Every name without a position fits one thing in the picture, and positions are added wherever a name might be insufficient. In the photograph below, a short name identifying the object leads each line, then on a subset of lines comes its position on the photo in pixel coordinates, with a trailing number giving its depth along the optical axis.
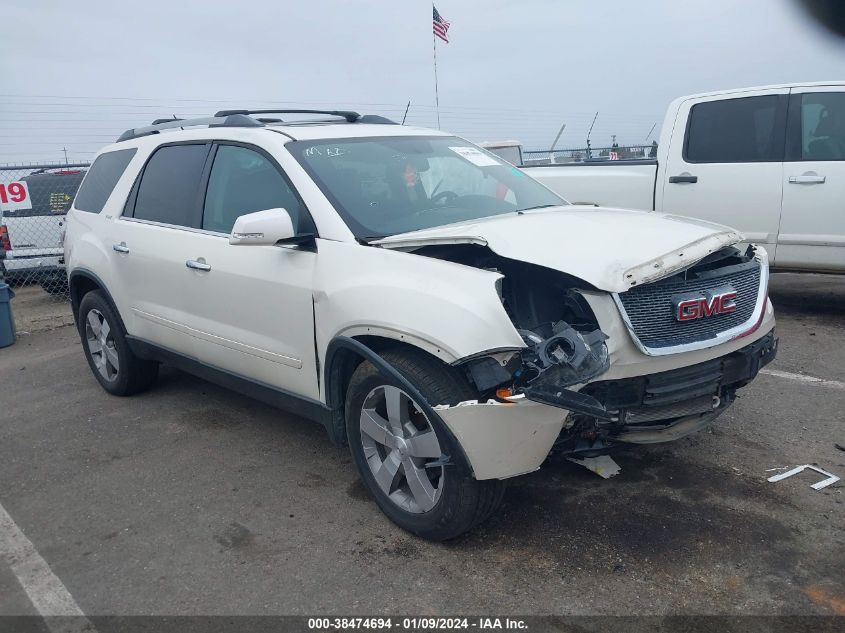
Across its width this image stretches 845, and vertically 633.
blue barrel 7.64
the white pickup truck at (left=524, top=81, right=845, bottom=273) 6.14
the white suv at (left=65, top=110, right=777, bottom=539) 2.86
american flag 15.12
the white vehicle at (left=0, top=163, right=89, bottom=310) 9.60
